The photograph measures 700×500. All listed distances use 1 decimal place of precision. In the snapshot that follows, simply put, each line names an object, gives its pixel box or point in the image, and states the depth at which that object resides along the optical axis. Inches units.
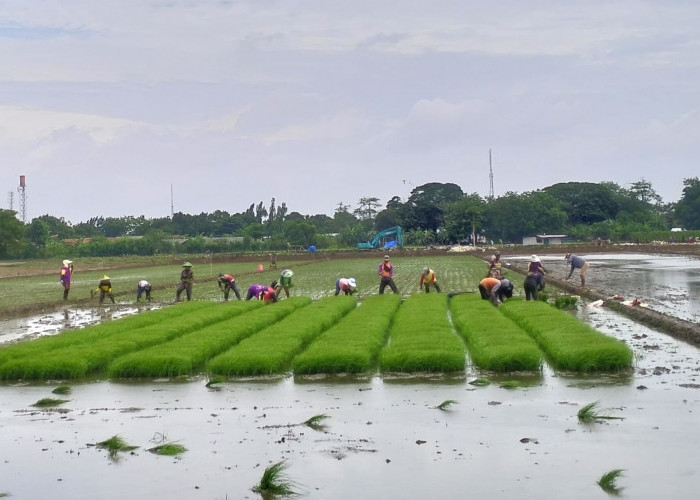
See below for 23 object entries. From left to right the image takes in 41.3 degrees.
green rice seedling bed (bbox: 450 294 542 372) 516.1
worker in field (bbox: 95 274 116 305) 1127.6
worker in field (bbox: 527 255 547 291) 924.3
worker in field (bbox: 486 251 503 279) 945.5
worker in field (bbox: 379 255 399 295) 1075.9
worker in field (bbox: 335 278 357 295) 1096.0
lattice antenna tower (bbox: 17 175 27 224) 4422.2
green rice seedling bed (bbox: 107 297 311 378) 545.3
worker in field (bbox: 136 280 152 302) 1162.0
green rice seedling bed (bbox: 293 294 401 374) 532.7
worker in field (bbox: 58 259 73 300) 1171.6
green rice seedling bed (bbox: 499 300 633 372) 508.1
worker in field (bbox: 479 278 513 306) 885.8
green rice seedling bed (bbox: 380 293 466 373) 525.0
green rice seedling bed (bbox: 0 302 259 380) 549.0
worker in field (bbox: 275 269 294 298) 1029.2
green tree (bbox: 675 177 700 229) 4456.2
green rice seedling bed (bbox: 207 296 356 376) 537.0
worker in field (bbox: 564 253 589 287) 1074.1
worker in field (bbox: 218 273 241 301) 1052.4
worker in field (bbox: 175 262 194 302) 1096.2
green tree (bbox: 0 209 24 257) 2933.1
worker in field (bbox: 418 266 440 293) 1102.4
